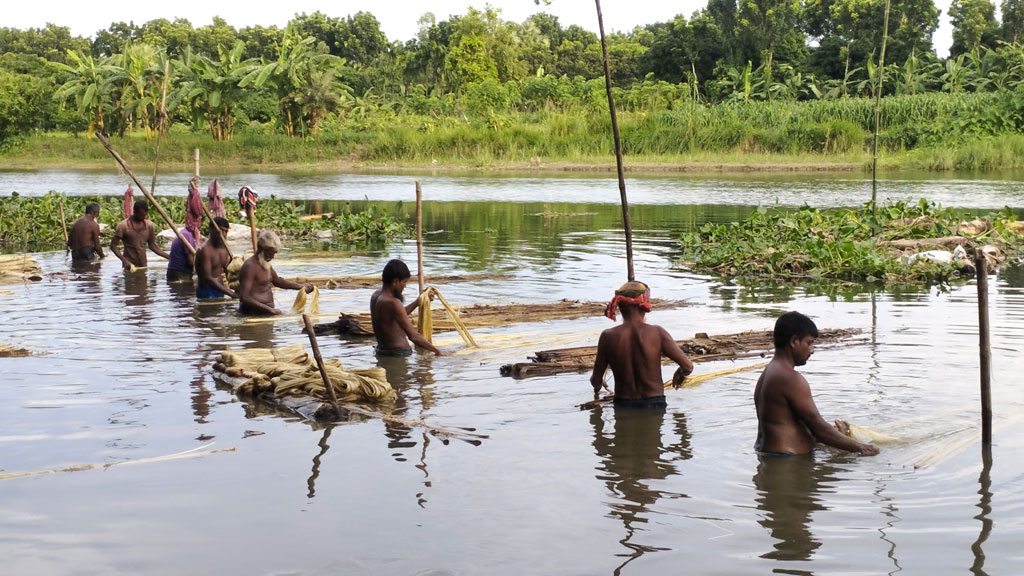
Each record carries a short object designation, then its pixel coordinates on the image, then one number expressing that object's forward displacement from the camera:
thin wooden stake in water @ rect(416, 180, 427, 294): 10.02
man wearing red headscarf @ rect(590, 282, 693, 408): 6.66
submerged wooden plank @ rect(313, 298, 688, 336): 10.11
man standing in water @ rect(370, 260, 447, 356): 8.60
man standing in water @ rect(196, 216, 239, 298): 11.81
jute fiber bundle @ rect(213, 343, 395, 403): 7.35
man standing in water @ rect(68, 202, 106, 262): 15.88
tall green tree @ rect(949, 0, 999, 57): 45.62
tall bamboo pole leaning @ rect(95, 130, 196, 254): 10.61
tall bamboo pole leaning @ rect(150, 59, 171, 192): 15.07
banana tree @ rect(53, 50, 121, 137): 38.28
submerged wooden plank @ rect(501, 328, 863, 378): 8.42
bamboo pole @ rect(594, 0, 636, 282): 8.29
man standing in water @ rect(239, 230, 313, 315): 10.40
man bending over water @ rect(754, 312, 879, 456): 5.62
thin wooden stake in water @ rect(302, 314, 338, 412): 6.14
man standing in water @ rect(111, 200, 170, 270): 14.88
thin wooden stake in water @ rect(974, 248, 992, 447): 5.46
